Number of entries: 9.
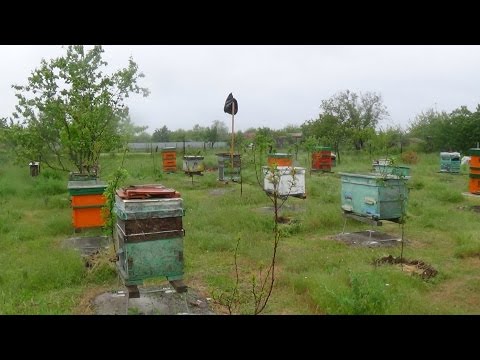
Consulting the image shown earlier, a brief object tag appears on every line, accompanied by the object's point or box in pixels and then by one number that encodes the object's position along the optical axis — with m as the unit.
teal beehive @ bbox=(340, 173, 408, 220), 7.62
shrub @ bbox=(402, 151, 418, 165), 25.88
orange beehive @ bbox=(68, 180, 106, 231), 8.02
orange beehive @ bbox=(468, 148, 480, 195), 11.61
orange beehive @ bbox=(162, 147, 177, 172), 21.00
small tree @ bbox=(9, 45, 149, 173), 10.17
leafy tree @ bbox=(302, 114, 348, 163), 28.02
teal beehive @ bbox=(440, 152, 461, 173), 19.25
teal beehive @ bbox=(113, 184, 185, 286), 4.60
